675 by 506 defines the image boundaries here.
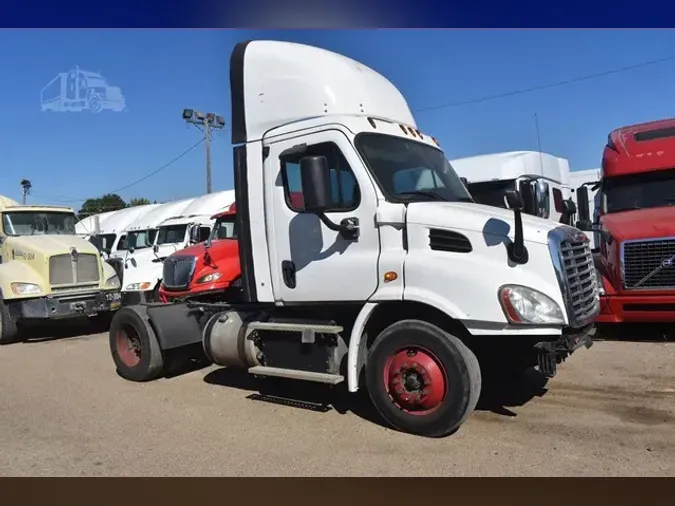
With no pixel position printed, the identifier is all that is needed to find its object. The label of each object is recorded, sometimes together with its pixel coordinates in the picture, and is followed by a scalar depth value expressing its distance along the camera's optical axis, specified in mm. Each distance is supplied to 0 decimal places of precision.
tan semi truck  10320
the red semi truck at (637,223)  7734
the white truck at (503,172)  13305
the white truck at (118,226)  16109
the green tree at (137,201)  62656
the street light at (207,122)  30984
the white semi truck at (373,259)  4605
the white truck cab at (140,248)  12547
